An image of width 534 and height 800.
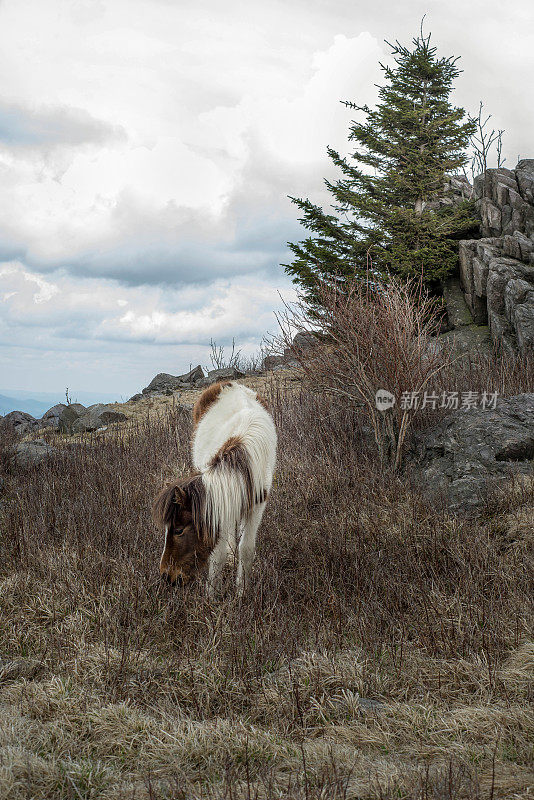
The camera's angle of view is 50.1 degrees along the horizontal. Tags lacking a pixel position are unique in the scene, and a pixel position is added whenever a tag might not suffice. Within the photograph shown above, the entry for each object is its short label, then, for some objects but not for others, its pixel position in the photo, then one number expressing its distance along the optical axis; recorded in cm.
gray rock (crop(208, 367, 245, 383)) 1475
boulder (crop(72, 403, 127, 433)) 1216
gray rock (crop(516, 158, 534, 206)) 1463
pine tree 1389
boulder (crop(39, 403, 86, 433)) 1255
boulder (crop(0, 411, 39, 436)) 1232
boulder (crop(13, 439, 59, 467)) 845
